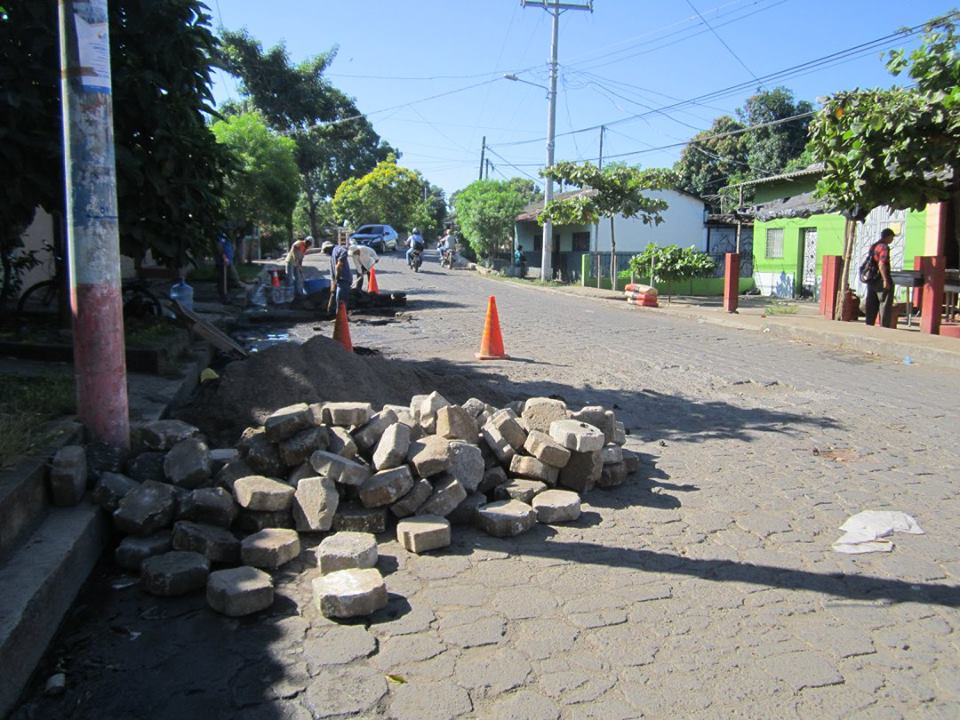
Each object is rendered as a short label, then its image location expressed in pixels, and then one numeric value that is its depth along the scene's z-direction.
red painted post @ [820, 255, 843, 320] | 16.48
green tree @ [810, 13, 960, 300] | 10.85
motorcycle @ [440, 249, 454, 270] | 43.69
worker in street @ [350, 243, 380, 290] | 16.12
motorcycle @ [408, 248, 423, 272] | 34.25
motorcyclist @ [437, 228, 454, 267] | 43.72
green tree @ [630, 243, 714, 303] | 22.08
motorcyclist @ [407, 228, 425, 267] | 33.41
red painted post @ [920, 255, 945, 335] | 13.39
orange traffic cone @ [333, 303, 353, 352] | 10.92
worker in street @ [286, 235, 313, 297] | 19.23
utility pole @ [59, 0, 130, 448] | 4.48
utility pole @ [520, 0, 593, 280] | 31.14
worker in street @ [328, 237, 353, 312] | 14.45
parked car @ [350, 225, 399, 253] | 46.47
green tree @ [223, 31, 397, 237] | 42.03
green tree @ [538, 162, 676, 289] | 24.84
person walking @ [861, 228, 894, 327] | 13.98
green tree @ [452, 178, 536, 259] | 41.53
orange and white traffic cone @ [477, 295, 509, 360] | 10.82
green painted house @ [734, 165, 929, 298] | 19.59
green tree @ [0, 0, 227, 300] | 6.99
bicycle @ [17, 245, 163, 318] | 8.99
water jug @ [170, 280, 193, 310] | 12.96
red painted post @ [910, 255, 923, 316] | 15.90
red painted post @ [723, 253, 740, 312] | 19.27
